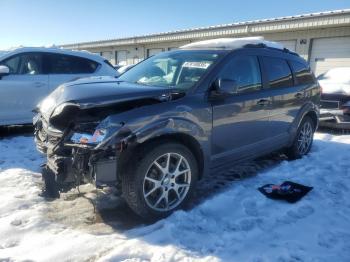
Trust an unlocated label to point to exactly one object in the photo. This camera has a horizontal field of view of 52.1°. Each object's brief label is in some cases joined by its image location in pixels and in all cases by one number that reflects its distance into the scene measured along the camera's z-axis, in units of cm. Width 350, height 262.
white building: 1346
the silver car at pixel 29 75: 691
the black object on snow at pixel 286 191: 428
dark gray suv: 331
